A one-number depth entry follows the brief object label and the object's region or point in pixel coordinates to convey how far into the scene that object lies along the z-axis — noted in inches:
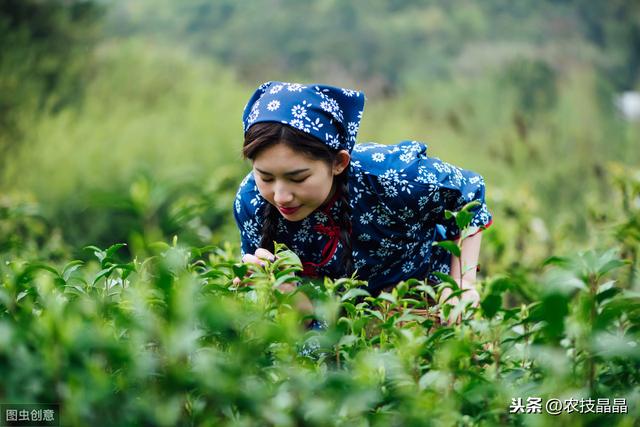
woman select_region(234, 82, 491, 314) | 101.3
